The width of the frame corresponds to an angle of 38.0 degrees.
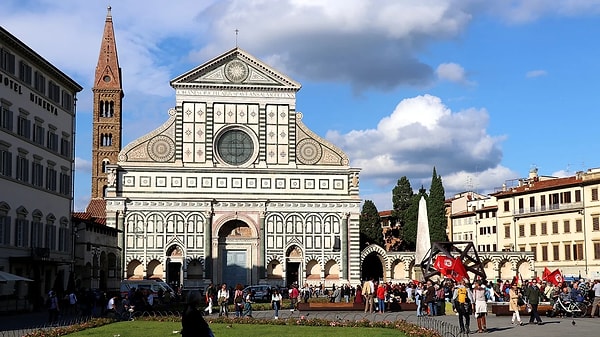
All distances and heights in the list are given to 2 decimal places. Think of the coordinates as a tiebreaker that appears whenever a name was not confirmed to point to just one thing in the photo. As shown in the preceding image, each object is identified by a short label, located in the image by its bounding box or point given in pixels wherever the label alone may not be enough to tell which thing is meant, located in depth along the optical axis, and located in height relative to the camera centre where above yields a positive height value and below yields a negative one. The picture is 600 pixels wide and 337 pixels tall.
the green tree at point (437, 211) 74.38 +3.75
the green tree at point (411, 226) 78.88 +2.57
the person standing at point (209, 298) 36.44 -1.84
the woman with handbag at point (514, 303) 28.94 -1.66
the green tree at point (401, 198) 82.62 +5.32
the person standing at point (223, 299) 35.44 -1.78
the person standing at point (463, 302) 25.41 -1.44
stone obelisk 47.59 +0.89
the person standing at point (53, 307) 30.84 -1.83
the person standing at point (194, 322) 11.62 -0.89
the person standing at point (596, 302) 31.95 -1.76
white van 47.62 -1.72
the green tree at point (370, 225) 81.44 +2.76
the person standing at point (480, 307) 25.89 -1.58
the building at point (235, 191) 62.62 +4.65
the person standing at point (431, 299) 34.66 -1.78
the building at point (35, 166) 39.84 +4.47
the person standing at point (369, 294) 37.63 -1.70
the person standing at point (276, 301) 34.28 -1.81
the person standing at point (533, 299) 28.83 -1.49
